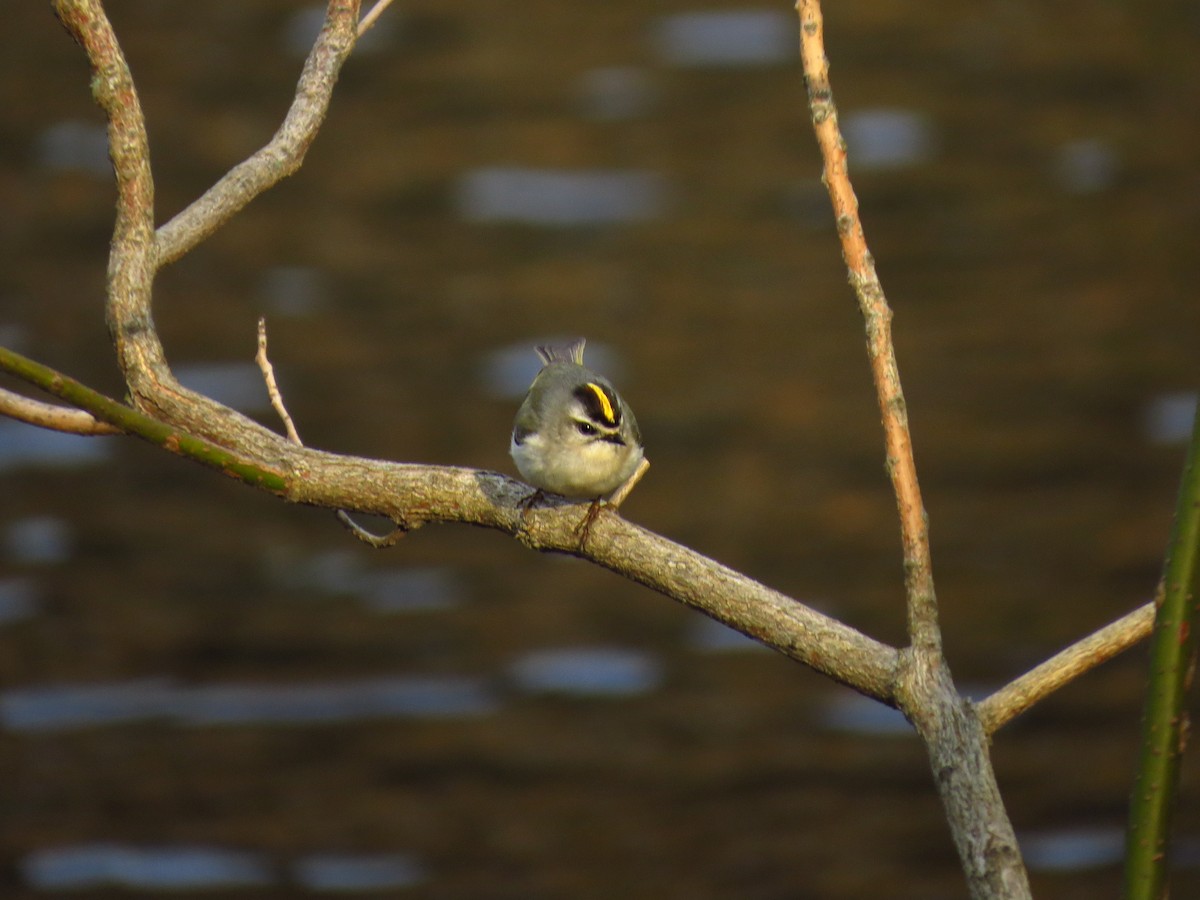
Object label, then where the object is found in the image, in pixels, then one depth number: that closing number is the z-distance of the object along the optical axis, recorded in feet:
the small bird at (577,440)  36.60
